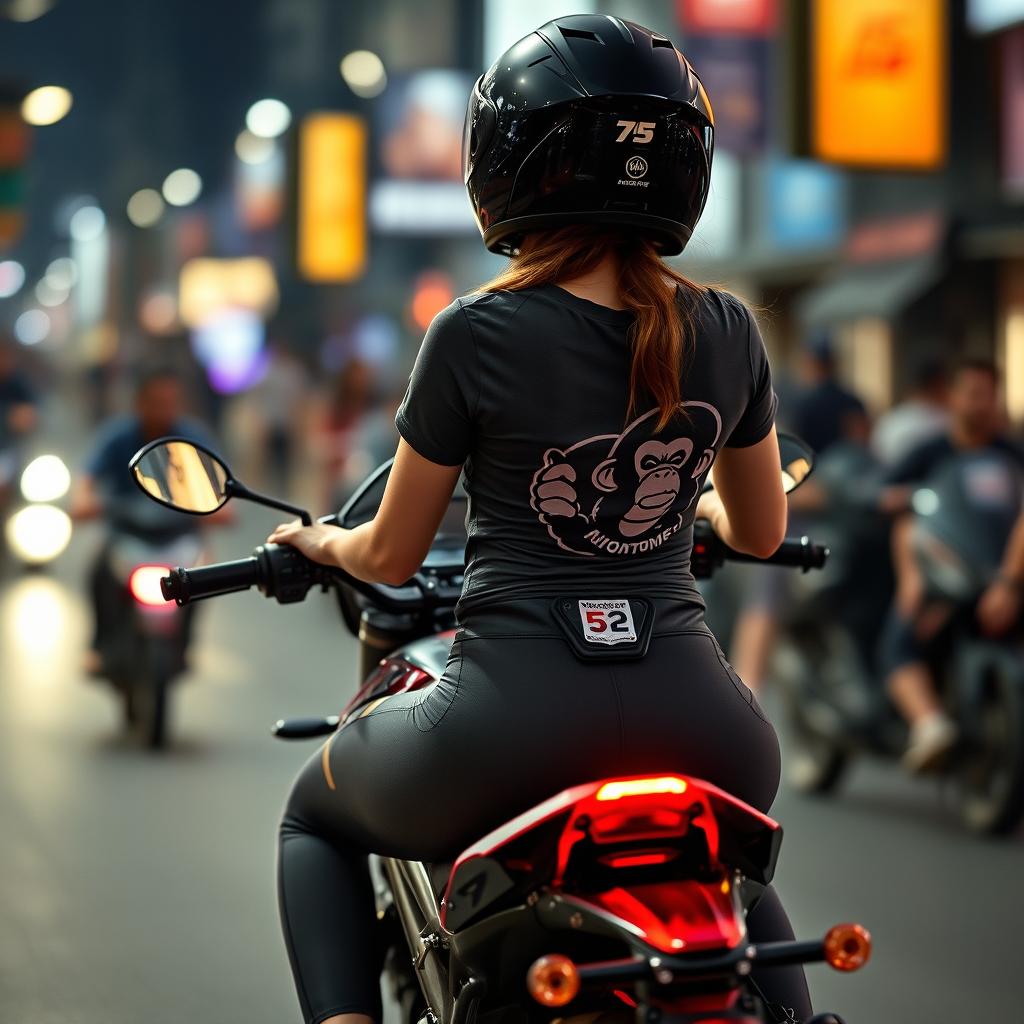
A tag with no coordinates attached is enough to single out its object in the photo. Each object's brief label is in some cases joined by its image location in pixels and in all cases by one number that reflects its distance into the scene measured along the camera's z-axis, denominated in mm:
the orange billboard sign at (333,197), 74687
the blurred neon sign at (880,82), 29703
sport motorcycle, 4477
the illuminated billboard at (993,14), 35047
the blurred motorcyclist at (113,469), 17828
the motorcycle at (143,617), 17047
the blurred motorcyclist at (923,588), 14031
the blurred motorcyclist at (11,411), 30922
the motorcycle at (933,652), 13961
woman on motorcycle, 5109
